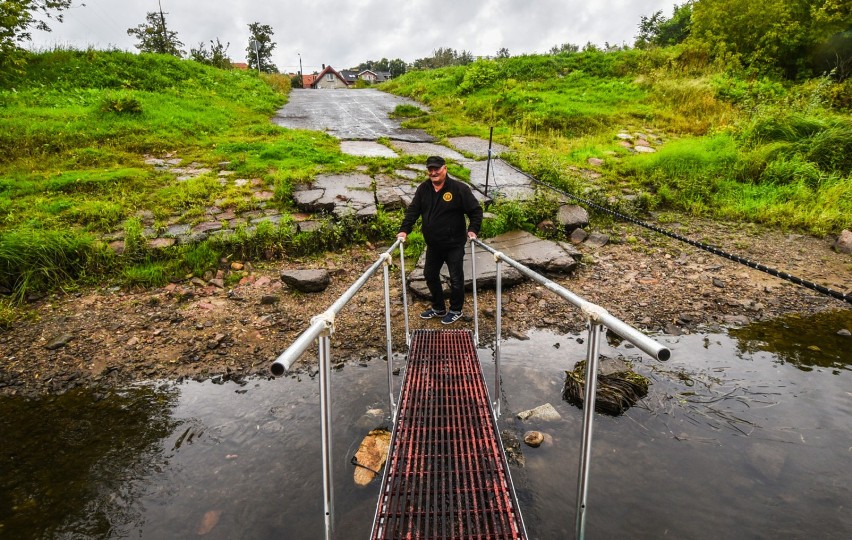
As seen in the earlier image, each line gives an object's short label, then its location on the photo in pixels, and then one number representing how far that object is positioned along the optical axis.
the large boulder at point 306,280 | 5.38
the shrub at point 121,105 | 10.59
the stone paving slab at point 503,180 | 7.77
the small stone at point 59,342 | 4.35
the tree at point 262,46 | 50.99
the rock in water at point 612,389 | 3.49
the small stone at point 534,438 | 3.22
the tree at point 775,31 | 12.86
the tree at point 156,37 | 33.48
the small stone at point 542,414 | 3.49
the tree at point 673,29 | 25.67
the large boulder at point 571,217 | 6.92
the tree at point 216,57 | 25.89
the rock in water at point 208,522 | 2.63
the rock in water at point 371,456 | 3.01
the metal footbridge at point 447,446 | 1.60
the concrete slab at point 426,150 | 10.17
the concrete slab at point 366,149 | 10.19
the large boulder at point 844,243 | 6.21
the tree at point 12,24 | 9.08
